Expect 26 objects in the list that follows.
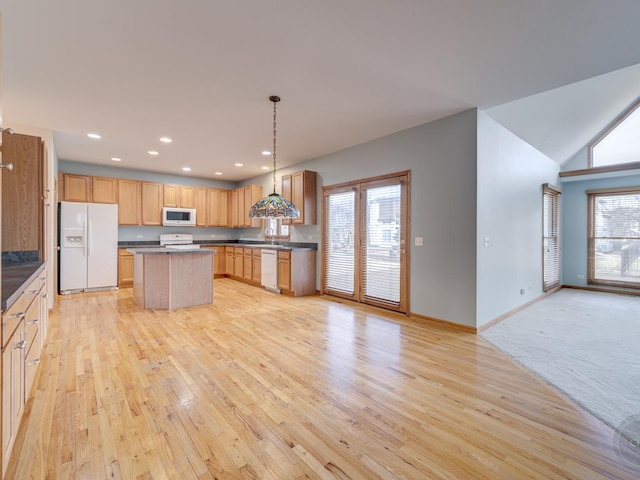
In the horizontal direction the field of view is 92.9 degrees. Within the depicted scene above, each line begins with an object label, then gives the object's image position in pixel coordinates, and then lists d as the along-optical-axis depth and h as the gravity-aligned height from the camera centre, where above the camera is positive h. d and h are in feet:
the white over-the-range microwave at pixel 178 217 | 24.04 +1.74
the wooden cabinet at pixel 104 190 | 21.29 +3.44
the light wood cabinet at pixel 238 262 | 24.70 -1.96
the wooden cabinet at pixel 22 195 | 10.49 +1.51
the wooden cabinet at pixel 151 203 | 23.43 +2.77
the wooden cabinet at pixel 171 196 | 24.41 +3.46
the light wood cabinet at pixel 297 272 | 19.01 -2.15
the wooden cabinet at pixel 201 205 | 26.22 +2.86
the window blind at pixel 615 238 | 20.10 +0.08
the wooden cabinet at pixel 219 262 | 26.78 -2.12
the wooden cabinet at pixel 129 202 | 22.33 +2.72
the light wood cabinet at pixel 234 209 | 27.25 +2.68
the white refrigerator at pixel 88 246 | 18.89 -0.54
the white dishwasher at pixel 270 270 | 20.20 -2.17
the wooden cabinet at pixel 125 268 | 21.56 -2.16
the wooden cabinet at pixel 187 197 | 25.30 +3.51
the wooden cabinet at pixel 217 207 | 27.04 +2.79
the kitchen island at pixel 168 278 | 15.71 -2.12
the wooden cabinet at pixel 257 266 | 22.25 -2.07
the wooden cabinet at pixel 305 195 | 19.45 +2.82
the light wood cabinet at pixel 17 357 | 4.92 -2.36
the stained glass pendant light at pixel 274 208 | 12.27 +1.23
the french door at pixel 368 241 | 14.93 -0.13
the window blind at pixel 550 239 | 18.95 -0.03
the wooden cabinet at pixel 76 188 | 20.31 +3.42
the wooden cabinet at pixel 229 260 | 26.25 -1.95
